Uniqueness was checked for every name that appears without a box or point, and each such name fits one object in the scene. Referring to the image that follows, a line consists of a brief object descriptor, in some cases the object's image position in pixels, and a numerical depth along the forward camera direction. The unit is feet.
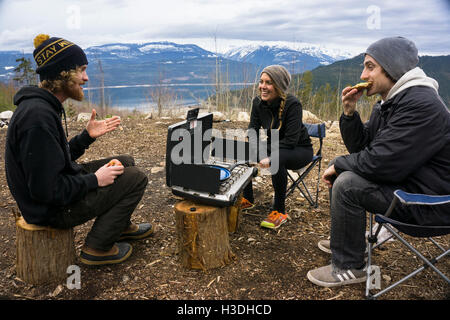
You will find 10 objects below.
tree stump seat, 7.43
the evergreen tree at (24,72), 45.29
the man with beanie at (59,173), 6.64
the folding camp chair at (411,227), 6.40
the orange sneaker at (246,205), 12.34
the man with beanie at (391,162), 6.80
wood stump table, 8.21
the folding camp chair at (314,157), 11.76
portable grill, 8.23
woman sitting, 11.04
